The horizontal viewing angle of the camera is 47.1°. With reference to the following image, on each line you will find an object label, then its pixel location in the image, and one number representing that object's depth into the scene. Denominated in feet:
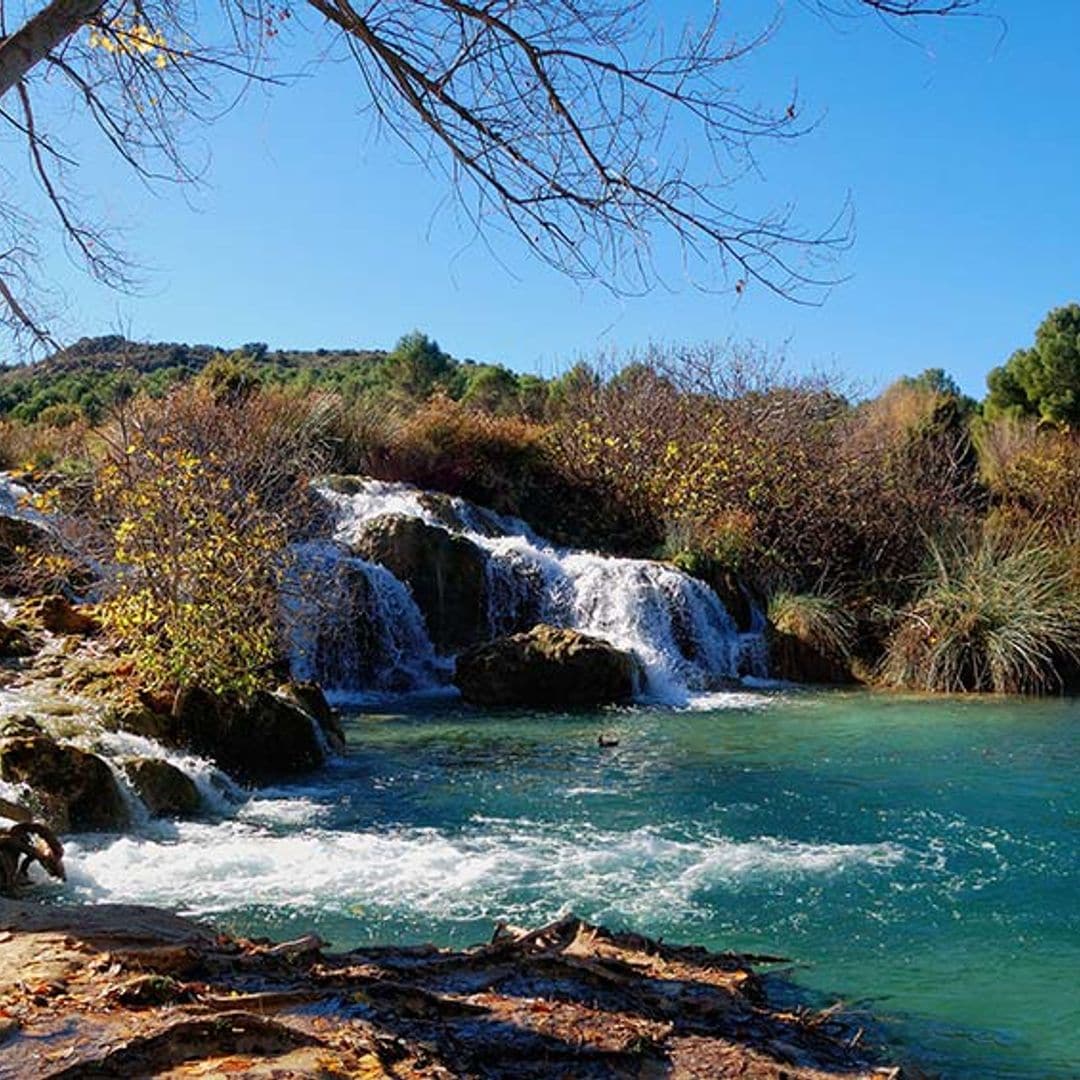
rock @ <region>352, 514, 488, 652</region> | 52.95
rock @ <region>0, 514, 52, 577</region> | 47.06
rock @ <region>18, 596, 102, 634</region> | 40.57
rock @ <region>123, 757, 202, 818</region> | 26.55
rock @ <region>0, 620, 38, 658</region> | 37.19
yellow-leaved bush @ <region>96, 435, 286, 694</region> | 31.68
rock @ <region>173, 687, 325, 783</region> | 31.04
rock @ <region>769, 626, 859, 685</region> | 52.80
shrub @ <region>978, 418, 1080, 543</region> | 64.59
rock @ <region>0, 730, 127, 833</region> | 24.62
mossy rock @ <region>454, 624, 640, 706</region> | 45.85
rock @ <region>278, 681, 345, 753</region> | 34.53
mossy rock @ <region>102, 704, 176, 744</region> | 29.35
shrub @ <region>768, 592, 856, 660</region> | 53.57
